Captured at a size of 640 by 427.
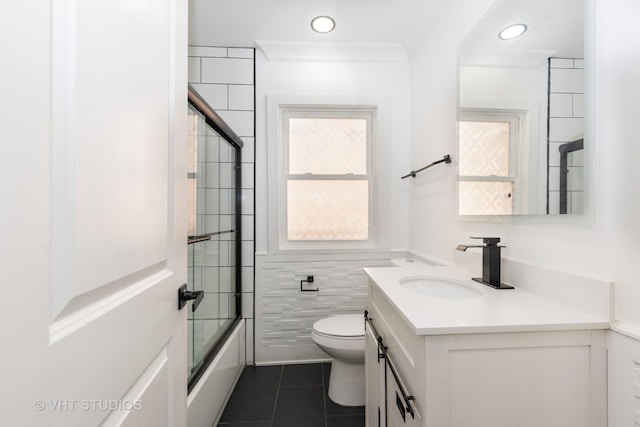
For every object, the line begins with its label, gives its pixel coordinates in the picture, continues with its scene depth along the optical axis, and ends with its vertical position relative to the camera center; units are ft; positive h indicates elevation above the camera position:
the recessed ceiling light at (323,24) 5.58 +4.03
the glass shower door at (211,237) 4.26 -0.46
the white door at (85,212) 1.02 +0.00
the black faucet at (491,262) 3.34 -0.60
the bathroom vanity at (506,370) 2.10 -1.24
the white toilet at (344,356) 4.83 -2.61
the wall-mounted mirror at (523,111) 2.63 +1.25
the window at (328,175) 6.77 +0.97
